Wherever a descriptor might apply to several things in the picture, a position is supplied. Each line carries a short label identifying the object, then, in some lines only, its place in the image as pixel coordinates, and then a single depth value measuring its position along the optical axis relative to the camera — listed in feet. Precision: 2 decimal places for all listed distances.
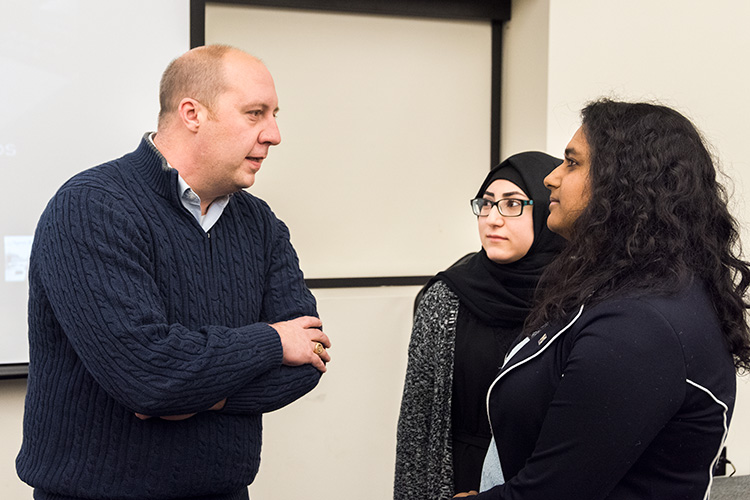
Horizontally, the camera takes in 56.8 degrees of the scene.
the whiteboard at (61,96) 7.20
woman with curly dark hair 3.49
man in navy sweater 4.17
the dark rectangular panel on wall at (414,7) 8.96
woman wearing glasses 6.23
